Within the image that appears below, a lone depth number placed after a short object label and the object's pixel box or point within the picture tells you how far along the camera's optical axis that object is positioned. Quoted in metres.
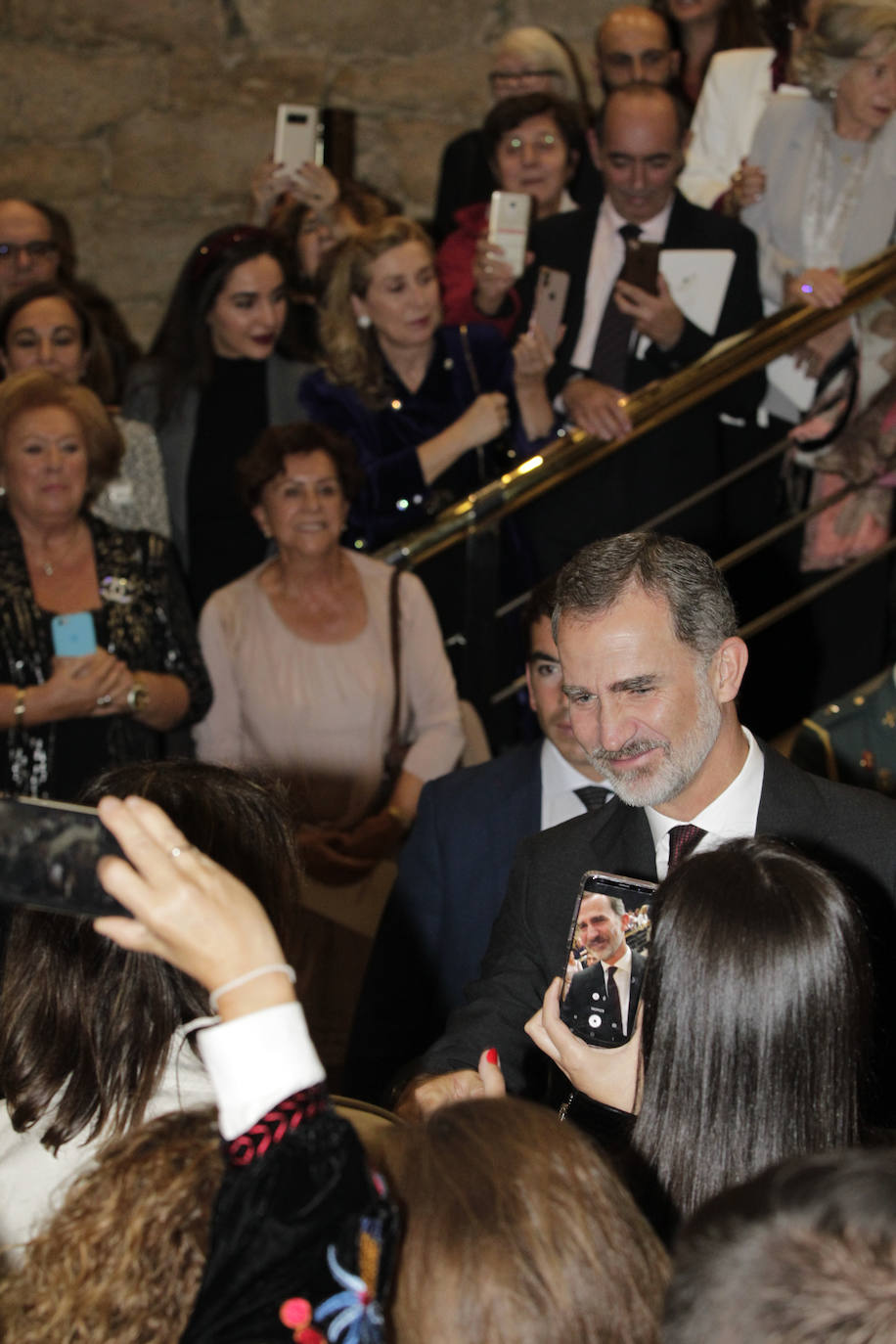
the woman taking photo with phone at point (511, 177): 4.15
